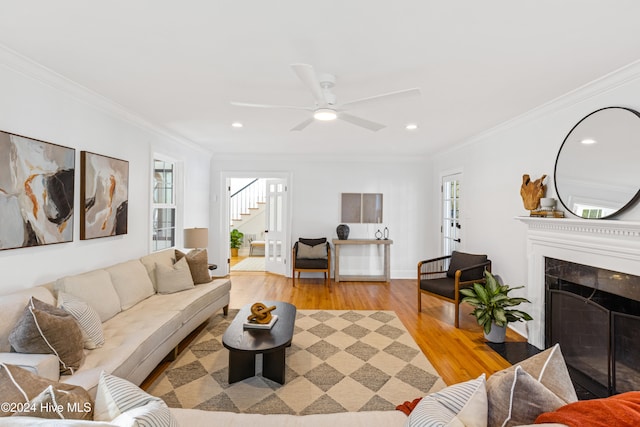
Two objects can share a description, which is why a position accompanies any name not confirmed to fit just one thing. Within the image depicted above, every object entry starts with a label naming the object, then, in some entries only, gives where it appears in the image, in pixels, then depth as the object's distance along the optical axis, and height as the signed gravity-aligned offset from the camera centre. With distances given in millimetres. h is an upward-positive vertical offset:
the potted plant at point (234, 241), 8656 -761
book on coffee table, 2625 -932
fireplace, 2262 -665
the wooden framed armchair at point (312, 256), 5590 -769
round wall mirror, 2301 +427
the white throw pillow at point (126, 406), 977 -645
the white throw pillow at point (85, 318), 2104 -723
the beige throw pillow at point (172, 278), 3408 -722
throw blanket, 840 -544
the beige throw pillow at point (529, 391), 1021 -590
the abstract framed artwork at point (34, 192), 2168 +149
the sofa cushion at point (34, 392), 968 -577
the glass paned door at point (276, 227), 6312 -272
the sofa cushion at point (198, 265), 3756 -626
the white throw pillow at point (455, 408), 1053 -684
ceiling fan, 1868 +825
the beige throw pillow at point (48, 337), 1759 -714
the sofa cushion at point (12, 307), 1826 -593
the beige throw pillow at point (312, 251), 5777 -680
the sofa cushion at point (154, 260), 3480 -554
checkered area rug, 2266 -1344
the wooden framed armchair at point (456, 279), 3766 -804
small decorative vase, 5992 -316
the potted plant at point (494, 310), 3217 -980
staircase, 9352 +322
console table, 5836 -839
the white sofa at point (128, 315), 1813 -881
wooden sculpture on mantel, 3139 +255
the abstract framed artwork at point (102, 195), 2869 +166
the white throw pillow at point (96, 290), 2377 -620
